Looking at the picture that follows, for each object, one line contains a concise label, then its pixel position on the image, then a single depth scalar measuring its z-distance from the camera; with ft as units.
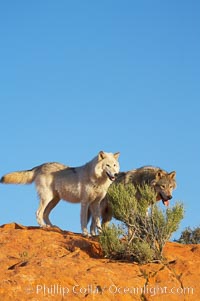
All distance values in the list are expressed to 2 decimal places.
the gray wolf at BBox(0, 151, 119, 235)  50.49
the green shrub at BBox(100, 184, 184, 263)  40.16
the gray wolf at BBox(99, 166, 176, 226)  49.97
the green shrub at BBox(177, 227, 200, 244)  62.64
